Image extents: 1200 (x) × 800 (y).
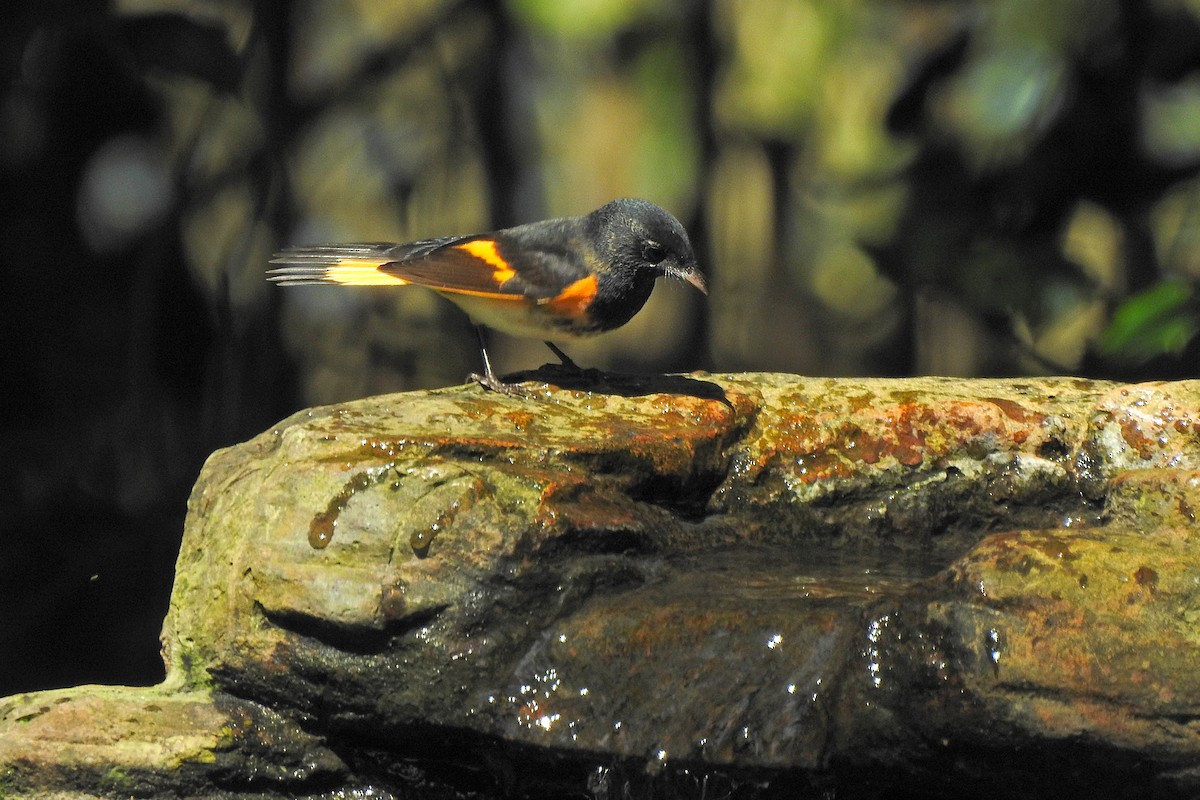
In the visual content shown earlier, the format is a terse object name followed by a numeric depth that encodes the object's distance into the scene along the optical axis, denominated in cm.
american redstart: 745
